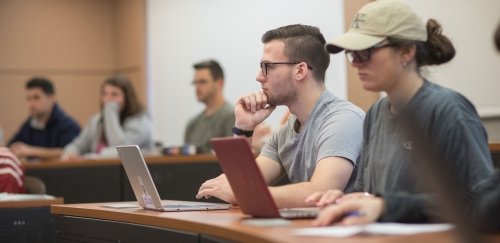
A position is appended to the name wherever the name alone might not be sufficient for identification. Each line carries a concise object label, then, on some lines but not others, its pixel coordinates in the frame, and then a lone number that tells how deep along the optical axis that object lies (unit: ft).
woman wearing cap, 6.73
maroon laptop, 6.93
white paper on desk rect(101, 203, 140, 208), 9.83
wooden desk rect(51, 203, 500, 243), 5.40
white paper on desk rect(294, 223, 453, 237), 5.48
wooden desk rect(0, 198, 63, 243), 12.15
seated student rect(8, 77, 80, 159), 22.95
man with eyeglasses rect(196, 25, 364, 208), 9.29
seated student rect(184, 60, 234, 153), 20.27
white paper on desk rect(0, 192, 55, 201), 12.30
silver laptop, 8.90
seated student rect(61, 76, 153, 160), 20.68
